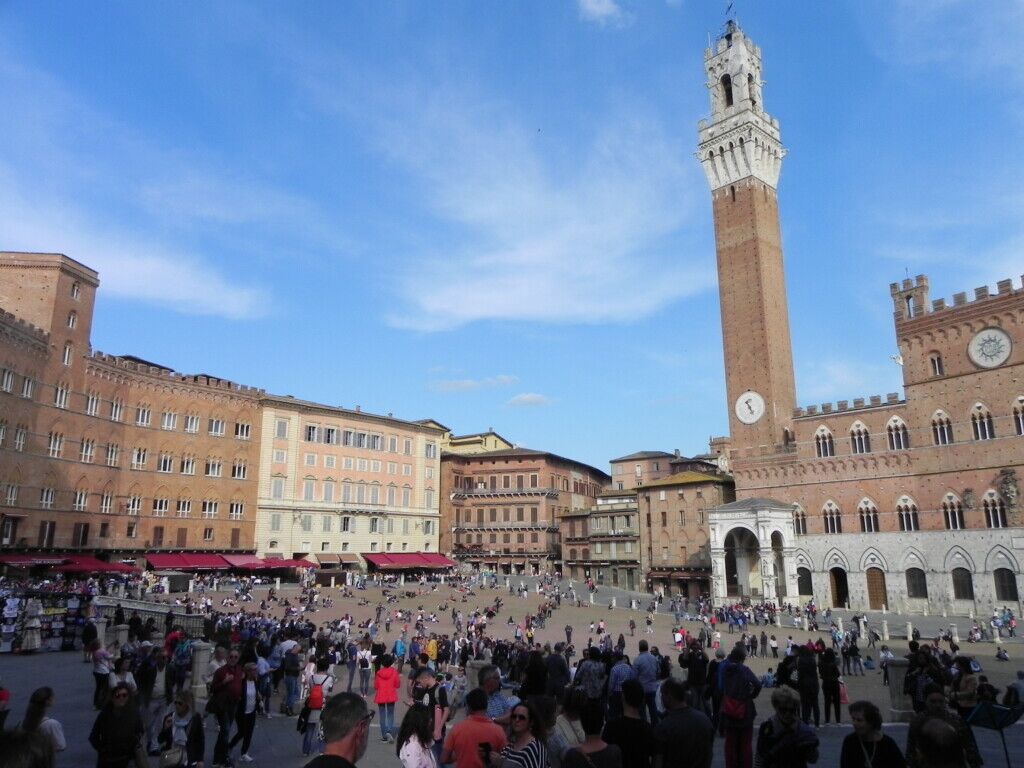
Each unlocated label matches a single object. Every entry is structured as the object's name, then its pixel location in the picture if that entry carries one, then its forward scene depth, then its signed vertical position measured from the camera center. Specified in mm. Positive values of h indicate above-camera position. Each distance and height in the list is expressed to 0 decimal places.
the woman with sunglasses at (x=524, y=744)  5223 -1329
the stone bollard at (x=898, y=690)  13289 -2374
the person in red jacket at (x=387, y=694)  11750 -2127
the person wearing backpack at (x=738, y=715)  8594 -1810
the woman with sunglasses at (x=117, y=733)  7020 -1640
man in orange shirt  5887 -1460
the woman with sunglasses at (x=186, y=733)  8109 -1935
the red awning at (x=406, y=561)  60344 -123
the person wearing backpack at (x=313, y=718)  10883 -2336
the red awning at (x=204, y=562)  49781 -135
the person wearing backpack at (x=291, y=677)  14141 -2239
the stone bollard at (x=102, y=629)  19672 -1884
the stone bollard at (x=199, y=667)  14258 -2056
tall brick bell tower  52500 +23574
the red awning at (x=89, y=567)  38612 -355
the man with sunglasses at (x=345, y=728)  4070 -938
